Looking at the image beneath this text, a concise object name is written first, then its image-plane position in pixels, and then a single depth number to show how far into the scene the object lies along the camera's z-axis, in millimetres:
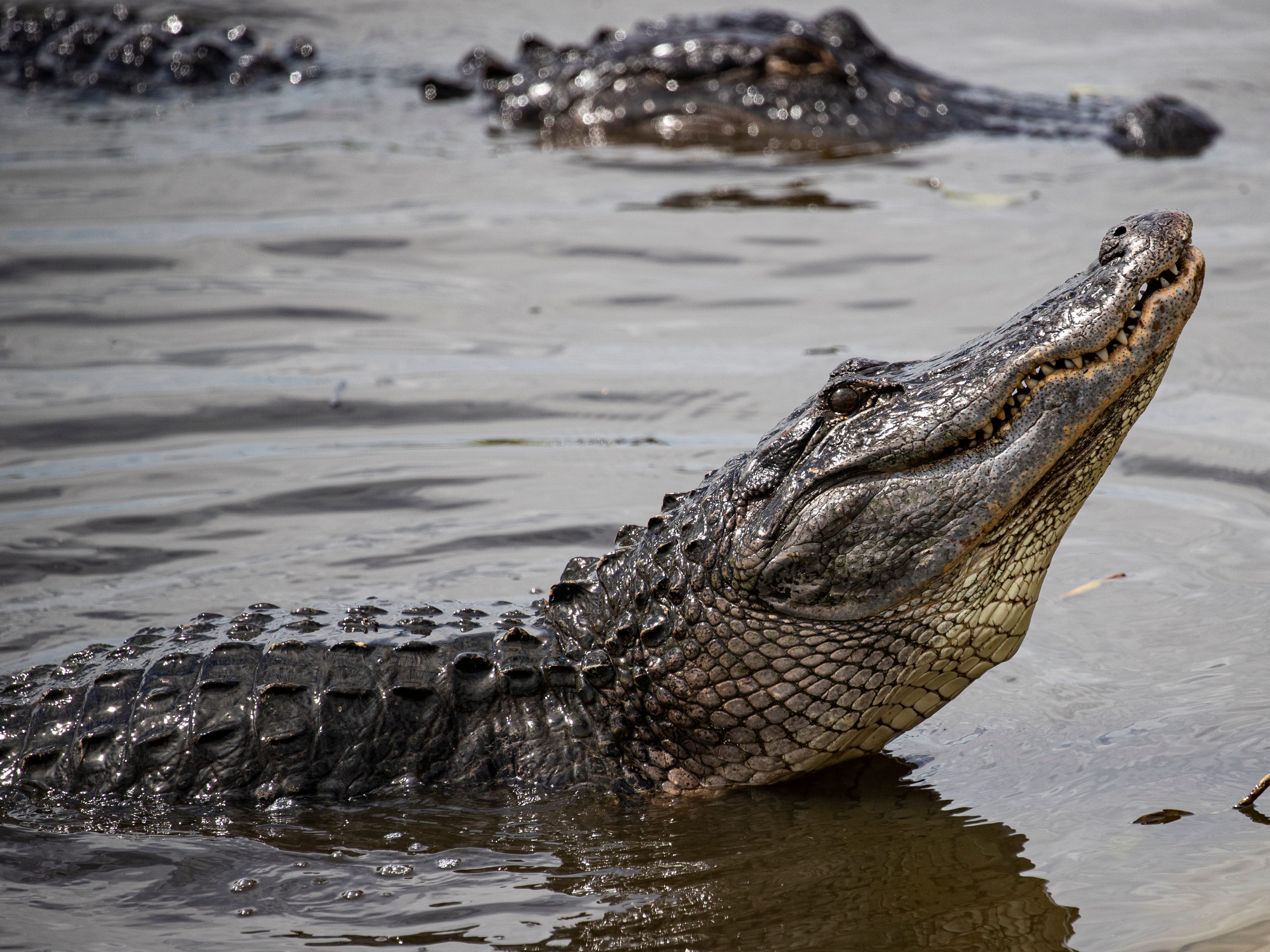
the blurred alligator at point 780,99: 19797
